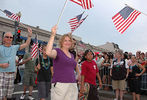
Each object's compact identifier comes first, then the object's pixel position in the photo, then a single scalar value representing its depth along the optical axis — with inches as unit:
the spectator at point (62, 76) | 101.8
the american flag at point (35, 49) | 359.3
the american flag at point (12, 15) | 358.6
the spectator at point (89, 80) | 156.7
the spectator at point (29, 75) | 238.0
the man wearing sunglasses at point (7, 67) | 128.8
